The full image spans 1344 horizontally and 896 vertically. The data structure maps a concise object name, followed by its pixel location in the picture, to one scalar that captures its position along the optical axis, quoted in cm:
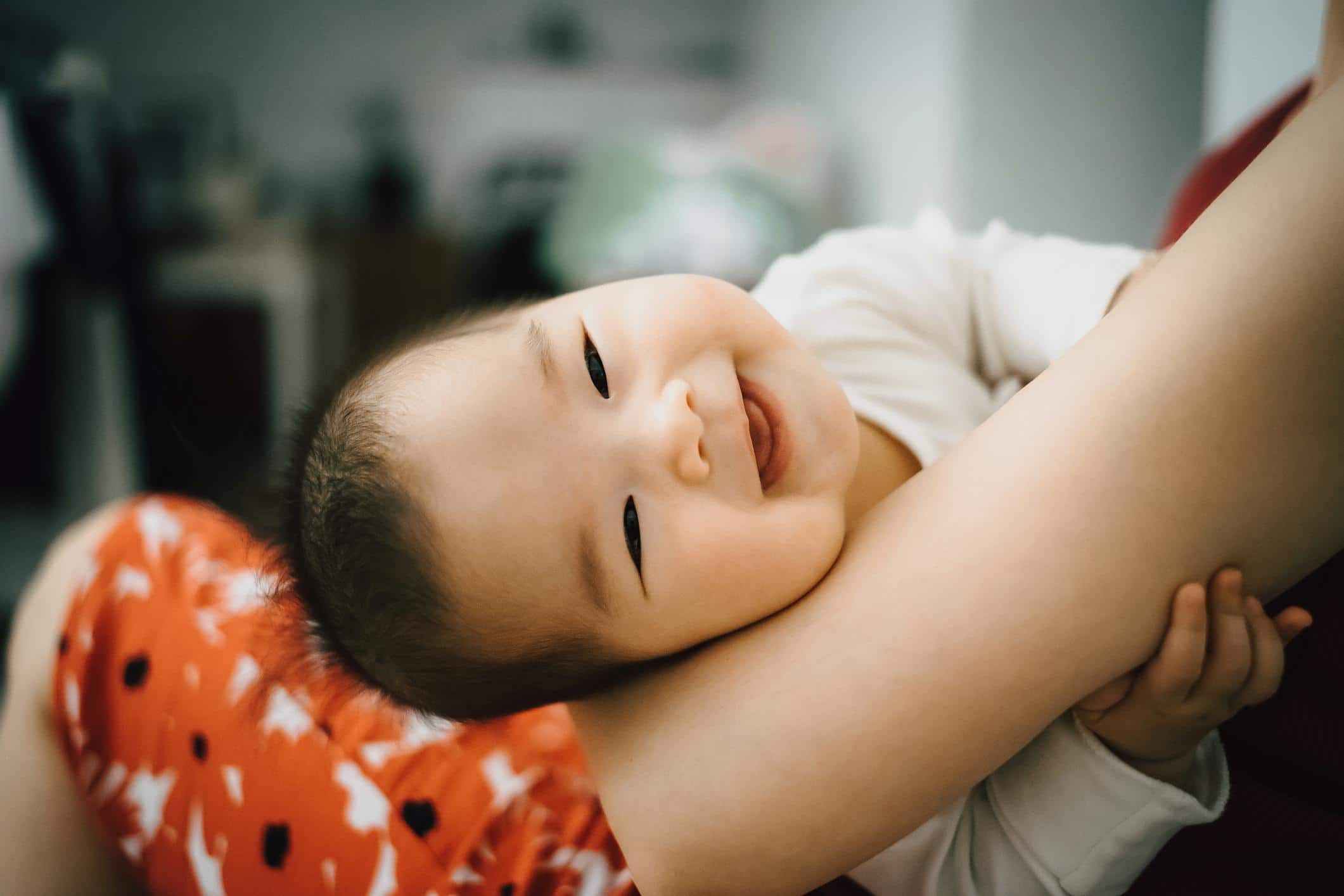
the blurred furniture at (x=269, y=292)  283
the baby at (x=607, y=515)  52
